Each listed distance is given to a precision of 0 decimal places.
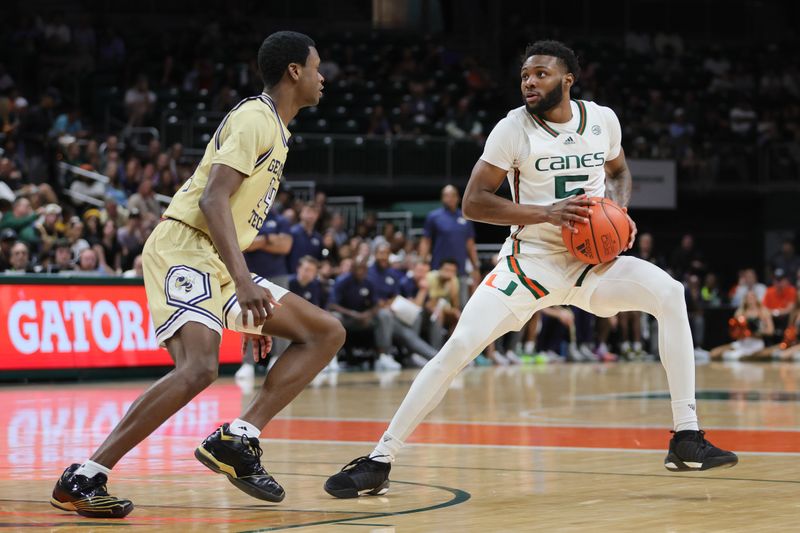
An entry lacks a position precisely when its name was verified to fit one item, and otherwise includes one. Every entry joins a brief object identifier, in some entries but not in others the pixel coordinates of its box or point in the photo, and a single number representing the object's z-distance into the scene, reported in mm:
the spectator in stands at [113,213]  17734
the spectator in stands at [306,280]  16109
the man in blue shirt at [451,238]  17578
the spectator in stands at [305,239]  16422
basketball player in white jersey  6152
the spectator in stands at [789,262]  25078
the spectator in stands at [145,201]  18594
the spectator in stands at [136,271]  15825
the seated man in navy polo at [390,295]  18062
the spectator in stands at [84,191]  19312
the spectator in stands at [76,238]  16484
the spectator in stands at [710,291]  24575
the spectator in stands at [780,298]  22156
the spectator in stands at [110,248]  16641
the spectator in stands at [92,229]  17031
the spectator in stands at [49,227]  16323
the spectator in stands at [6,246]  15297
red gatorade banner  14273
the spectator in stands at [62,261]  15828
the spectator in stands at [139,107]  23297
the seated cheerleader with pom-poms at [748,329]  21594
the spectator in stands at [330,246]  19439
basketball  6168
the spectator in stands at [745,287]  22594
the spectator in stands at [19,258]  15039
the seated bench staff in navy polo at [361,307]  17734
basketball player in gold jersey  5336
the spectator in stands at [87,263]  15539
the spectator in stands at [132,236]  16812
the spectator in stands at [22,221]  16375
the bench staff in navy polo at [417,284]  18328
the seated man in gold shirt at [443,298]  17906
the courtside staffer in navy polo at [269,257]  14547
